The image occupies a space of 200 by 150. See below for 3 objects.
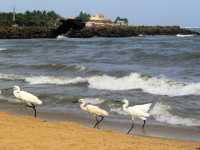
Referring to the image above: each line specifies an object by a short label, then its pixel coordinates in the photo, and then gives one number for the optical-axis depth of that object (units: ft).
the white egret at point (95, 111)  37.88
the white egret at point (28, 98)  42.19
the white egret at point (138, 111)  36.76
